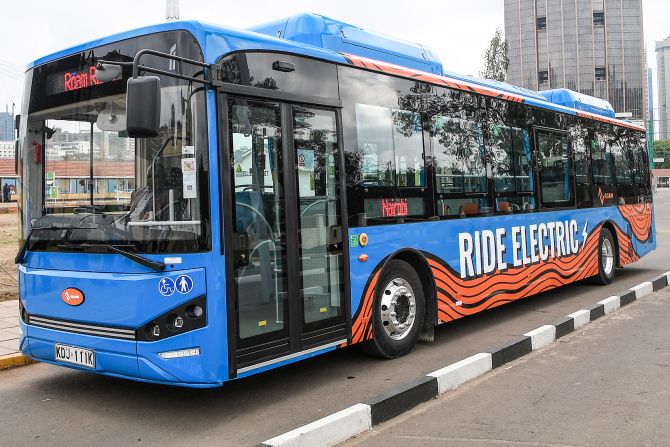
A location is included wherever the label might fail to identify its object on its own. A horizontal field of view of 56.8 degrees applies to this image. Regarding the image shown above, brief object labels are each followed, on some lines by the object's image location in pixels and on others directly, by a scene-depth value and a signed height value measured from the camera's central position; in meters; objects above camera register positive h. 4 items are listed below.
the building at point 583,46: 84.69 +21.35
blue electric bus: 4.32 +0.10
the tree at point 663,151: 115.10 +8.64
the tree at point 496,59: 29.14 +6.87
